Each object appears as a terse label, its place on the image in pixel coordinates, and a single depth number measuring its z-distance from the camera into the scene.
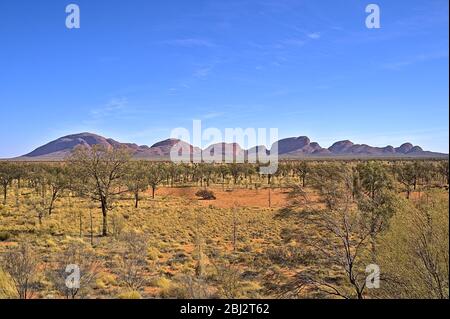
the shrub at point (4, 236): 22.55
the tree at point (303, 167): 61.69
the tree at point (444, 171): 55.28
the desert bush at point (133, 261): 14.15
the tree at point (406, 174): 49.53
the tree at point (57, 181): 33.50
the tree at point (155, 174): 51.76
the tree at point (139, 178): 27.14
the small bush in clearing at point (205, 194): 49.55
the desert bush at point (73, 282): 11.08
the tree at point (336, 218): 12.19
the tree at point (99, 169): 24.91
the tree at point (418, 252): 9.67
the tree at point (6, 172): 42.71
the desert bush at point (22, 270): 11.05
